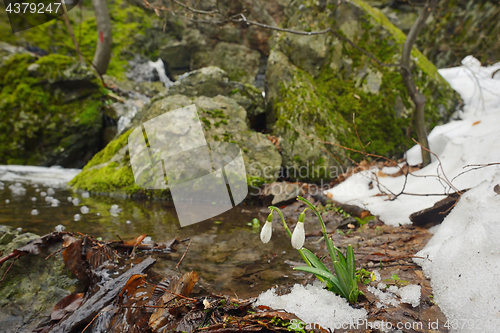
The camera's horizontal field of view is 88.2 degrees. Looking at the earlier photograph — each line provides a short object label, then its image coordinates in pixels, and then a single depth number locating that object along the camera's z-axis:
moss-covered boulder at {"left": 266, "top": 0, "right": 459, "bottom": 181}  5.29
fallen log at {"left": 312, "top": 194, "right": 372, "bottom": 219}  3.29
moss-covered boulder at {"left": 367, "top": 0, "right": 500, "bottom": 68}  6.84
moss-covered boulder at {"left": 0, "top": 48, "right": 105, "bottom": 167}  7.55
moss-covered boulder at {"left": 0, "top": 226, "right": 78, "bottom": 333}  1.53
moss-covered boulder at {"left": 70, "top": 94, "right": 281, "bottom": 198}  5.07
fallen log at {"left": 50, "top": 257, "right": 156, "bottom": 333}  1.38
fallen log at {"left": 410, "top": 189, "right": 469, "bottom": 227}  2.19
